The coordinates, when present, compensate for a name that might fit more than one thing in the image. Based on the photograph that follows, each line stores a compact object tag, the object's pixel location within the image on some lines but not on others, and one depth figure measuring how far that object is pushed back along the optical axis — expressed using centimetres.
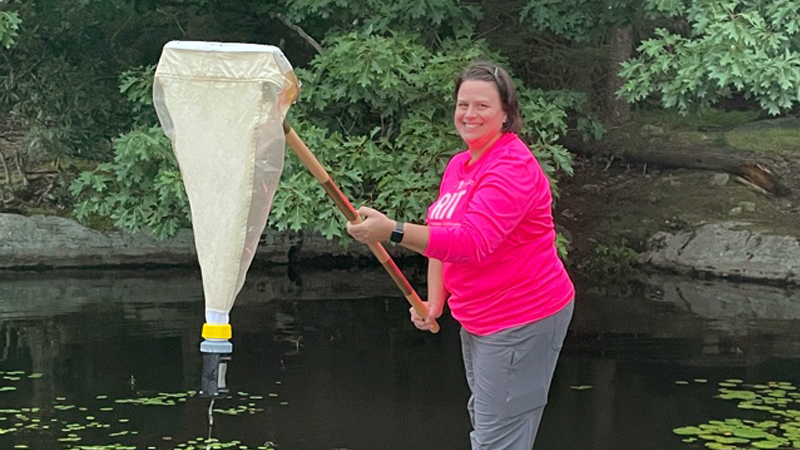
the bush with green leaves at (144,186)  984
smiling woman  346
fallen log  1383
